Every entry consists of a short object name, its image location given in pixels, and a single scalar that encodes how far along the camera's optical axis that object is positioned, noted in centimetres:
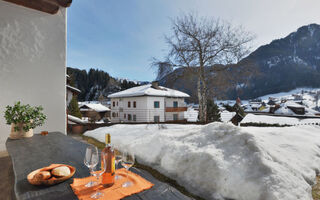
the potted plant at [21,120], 265
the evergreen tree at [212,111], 1611
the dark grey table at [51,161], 96
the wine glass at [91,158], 104
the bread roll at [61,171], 113
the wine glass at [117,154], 124
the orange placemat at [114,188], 93
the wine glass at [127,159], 122
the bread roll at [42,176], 104
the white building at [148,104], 1859
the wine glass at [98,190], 92
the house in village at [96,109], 2644
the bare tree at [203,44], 959
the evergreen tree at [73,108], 1510
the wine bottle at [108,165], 103
